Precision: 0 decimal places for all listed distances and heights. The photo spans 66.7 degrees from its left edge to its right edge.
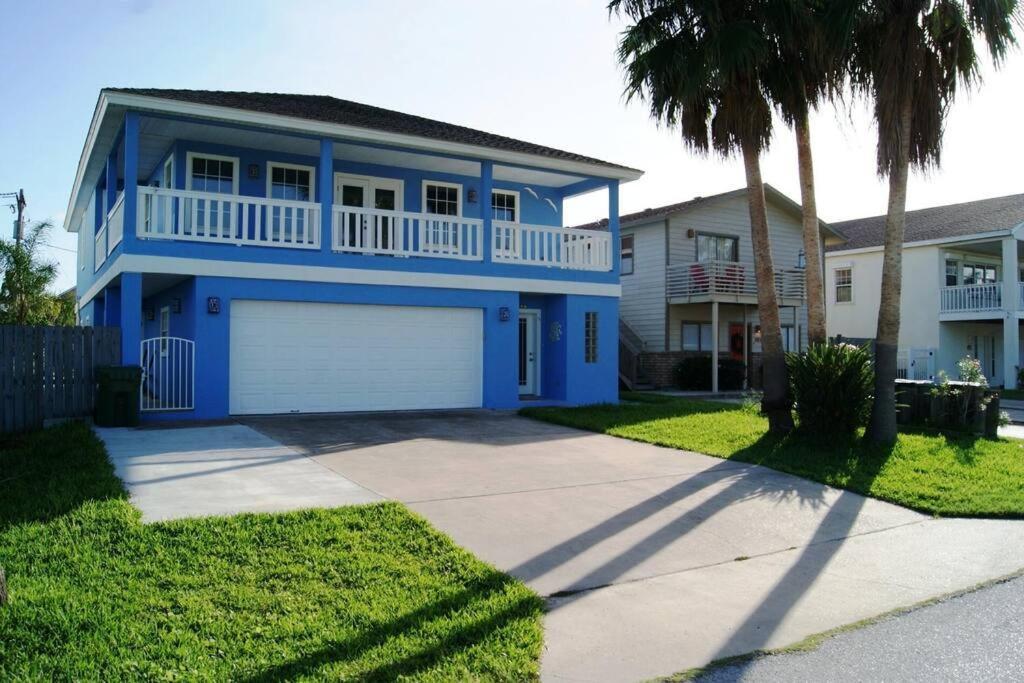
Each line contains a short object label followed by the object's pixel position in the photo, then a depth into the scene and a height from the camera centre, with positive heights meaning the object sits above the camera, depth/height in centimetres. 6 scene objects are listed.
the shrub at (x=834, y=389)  1189 -68
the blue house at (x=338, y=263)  1384 +165
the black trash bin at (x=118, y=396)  1228 -80
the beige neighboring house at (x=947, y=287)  2812 +226
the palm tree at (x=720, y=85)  1202 +423
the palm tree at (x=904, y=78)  1121 +401
